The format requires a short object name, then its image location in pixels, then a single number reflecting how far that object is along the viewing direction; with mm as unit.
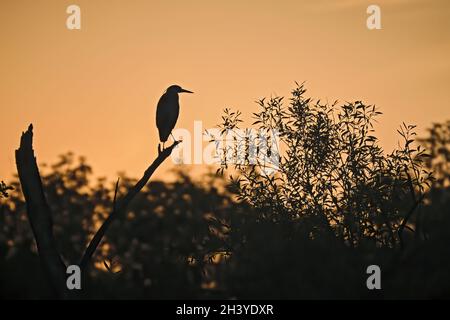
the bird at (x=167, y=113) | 25516
